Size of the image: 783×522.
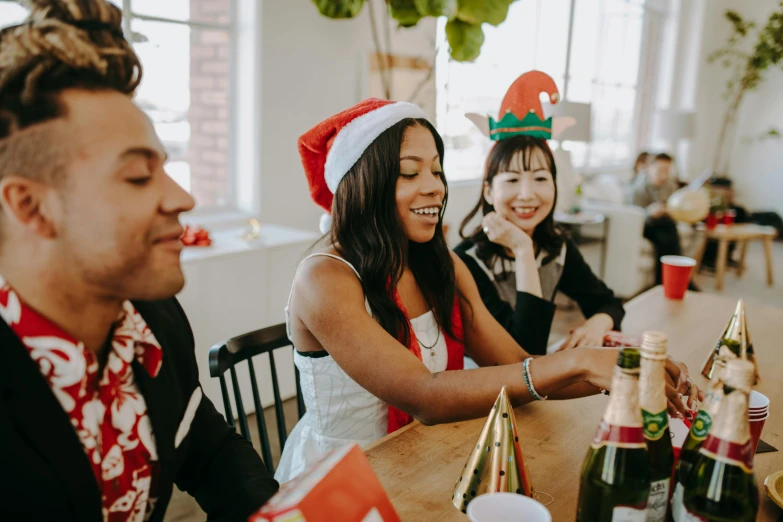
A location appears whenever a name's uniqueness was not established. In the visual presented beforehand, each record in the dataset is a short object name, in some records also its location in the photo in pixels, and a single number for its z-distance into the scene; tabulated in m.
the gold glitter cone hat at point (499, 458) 0.89
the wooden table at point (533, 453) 0.96
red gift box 0.63
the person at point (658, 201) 5.51
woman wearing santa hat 1.18
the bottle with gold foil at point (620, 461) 0.71
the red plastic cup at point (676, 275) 2.07
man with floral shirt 0.67
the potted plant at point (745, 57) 7.00
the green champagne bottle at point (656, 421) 0.73
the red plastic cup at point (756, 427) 1.01
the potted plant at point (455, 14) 2.77
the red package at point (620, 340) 1.55
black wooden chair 1.32
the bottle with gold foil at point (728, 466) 0.68
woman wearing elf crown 1.74
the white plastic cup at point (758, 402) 1.01
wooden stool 5.64
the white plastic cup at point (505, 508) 0.73
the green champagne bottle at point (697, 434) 0.73
